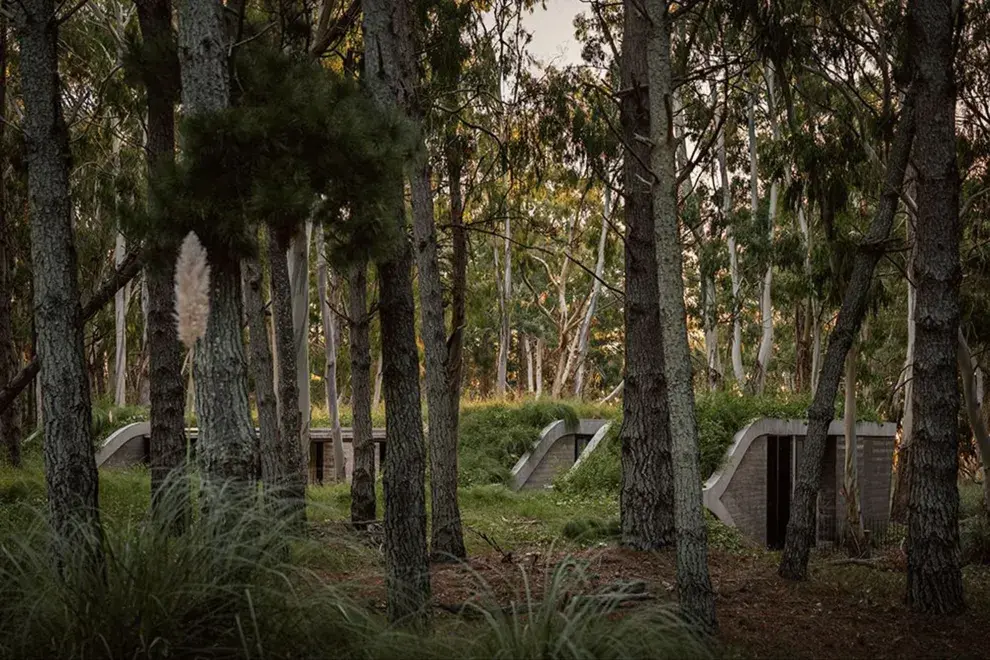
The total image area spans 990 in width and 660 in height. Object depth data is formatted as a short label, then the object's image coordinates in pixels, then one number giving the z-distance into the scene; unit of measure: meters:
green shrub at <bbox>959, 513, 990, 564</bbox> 12.10
